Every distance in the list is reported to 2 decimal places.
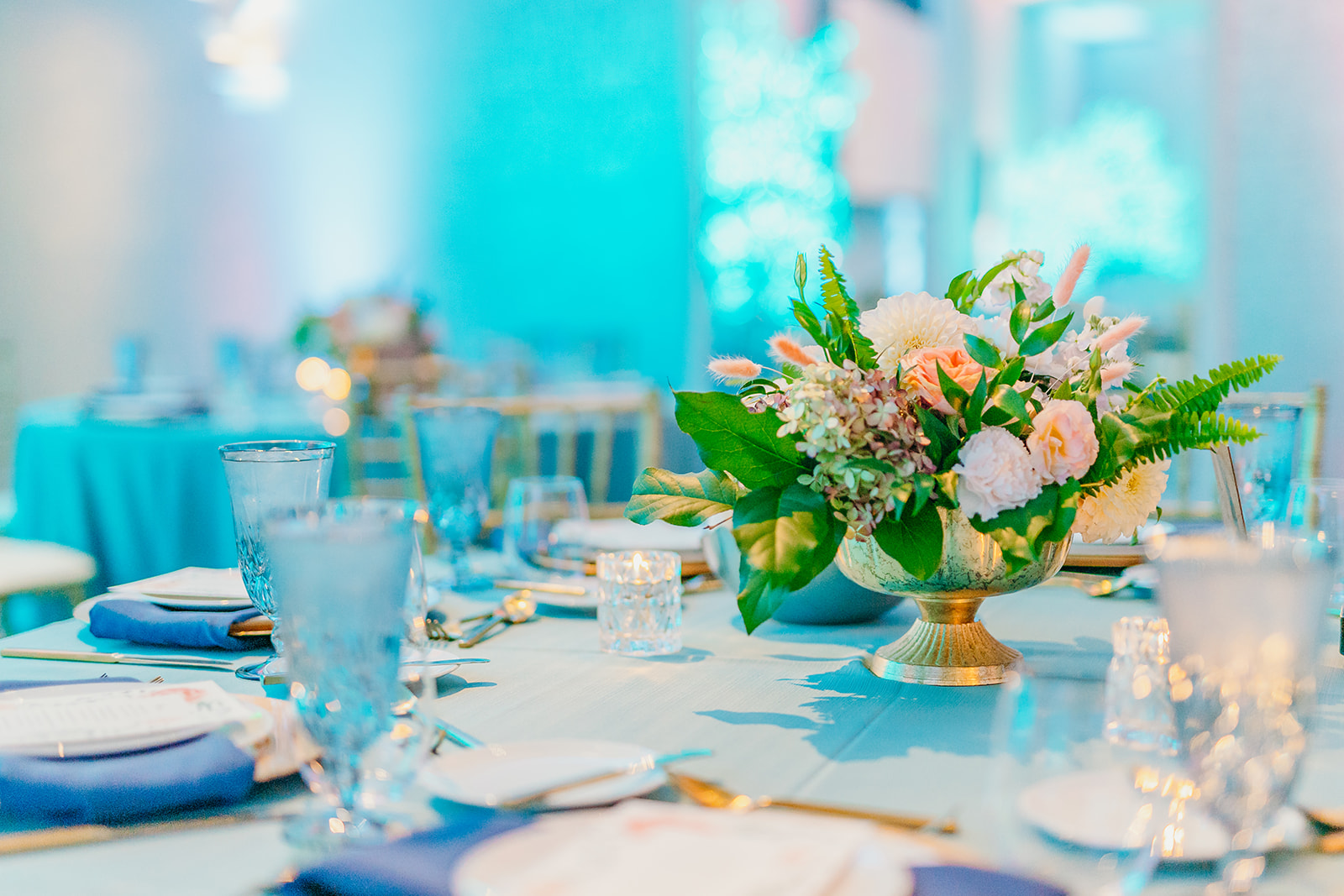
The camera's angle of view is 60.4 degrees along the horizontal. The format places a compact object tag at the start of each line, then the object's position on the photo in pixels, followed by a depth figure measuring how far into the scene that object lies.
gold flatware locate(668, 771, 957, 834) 0.60
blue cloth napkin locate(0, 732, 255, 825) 0.63
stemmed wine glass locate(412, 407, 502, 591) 1.36
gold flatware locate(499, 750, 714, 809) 0.61
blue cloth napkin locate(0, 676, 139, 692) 0.84
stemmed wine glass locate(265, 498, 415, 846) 0.58
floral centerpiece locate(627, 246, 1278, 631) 0.81
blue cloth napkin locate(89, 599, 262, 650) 1.04
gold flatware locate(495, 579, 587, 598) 1.20
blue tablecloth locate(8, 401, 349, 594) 2.60
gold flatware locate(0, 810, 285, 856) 0.59
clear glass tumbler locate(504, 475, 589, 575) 1.35
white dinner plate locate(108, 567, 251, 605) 1.13
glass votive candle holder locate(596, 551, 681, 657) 1.03
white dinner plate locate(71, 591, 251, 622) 1.09
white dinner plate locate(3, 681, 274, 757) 0.68
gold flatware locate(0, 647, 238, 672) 0.98
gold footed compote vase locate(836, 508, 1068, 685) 0.88
